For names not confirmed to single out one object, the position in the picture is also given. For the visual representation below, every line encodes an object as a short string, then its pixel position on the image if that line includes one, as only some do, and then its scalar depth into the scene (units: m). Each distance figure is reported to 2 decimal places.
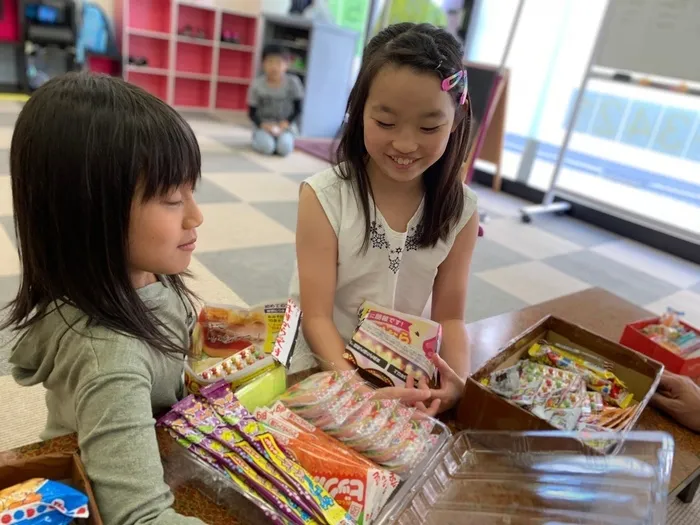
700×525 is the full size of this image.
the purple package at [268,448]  0.53
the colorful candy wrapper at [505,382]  0.78
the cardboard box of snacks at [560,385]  0.74
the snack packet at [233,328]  0.73
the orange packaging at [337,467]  0.56
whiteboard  3.07
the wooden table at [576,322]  0.55
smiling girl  0.86
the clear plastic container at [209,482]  0.53
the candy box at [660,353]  1.05
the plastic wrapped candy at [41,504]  0.43
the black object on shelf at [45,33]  4.32
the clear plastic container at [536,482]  0.60
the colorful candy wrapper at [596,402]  0.81
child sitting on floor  4.32
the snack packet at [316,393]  0.66
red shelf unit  5.09
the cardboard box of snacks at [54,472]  0.48
